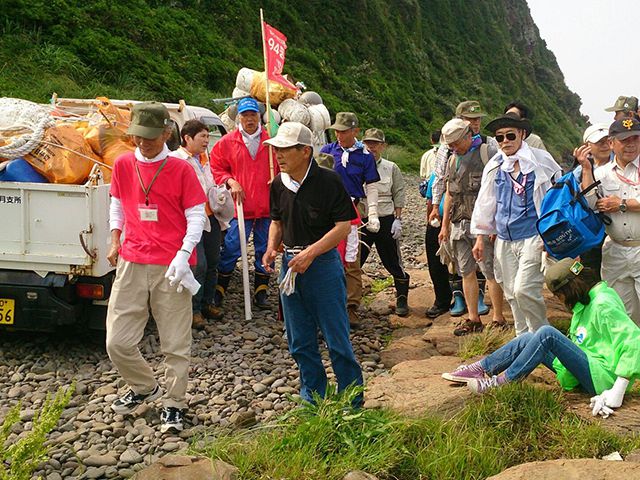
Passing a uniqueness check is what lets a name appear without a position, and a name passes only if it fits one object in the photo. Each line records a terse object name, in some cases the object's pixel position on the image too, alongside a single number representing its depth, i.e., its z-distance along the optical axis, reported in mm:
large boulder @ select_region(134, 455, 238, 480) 3586
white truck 5609
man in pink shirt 4547
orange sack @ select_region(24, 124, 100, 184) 5762
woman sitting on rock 4332
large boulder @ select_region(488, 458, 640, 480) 3424
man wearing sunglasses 5441
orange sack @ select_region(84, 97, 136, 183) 6199
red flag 7707
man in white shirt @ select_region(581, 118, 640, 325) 5008
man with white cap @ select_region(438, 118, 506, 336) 6430
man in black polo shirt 4195
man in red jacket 7109
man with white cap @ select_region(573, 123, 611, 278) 5344
